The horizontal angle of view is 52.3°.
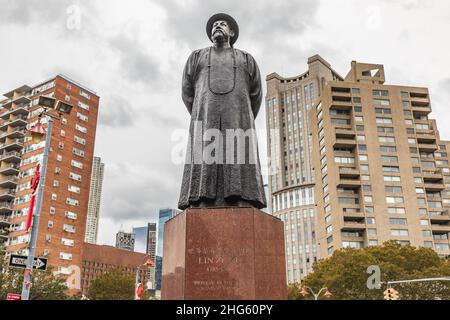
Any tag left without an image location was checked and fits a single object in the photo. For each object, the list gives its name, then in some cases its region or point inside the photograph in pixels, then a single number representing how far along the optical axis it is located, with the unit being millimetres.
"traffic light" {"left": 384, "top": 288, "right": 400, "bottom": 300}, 25938
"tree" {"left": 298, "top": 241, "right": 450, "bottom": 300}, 36000
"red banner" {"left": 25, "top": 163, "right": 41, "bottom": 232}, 13289
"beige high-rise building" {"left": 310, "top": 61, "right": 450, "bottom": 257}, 63906
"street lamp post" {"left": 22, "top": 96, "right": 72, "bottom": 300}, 12875
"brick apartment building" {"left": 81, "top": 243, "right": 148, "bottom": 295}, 104375
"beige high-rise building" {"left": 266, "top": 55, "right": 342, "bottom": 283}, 112875
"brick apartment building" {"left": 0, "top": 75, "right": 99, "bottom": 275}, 62438
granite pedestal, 8805
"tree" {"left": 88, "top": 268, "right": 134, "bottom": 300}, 48562
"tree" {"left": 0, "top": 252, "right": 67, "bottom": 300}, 35250
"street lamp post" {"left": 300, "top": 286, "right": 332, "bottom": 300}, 36031
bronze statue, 10461
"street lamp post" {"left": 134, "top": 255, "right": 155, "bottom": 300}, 27781
